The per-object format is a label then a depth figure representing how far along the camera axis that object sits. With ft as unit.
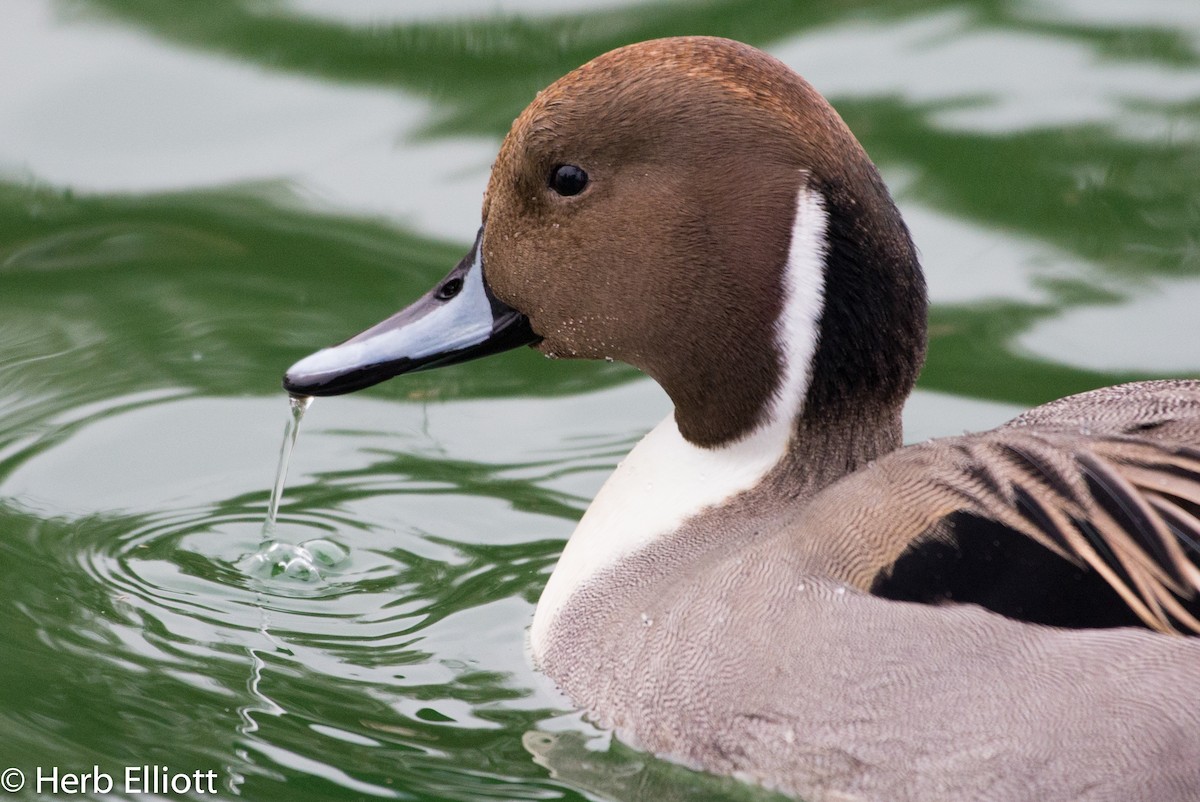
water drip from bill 29.55
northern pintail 22.75
